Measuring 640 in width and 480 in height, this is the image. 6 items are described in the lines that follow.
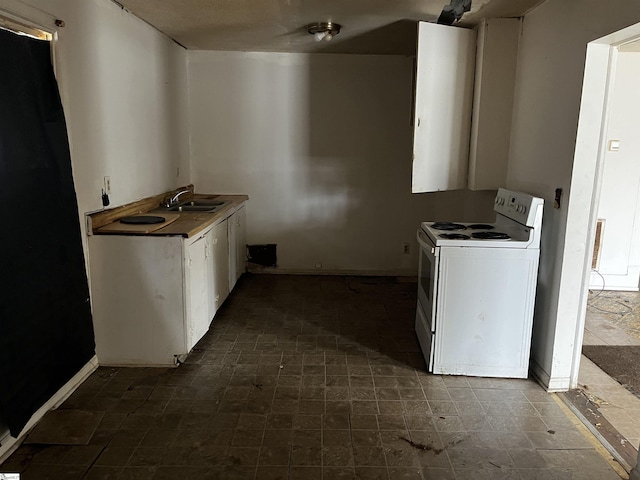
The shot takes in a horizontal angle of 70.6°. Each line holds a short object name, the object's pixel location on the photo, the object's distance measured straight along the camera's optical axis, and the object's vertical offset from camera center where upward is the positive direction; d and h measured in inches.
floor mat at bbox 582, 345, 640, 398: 107.7 -53.6
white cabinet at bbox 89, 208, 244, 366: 106.6 -35.3
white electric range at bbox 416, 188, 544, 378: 103.3 -33.5
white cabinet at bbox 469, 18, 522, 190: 119.5 +13.2
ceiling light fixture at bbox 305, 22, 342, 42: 136.3 +36.2
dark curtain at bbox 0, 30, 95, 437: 75.9 -16.6
